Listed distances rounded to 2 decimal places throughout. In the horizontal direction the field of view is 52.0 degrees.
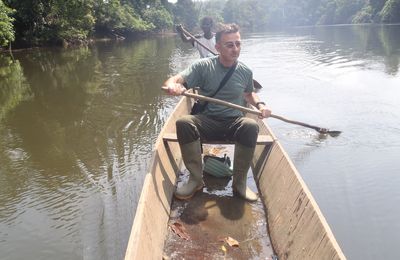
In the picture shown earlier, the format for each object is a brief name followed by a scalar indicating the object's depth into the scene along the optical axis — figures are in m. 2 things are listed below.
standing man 10.08
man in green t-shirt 3.87
